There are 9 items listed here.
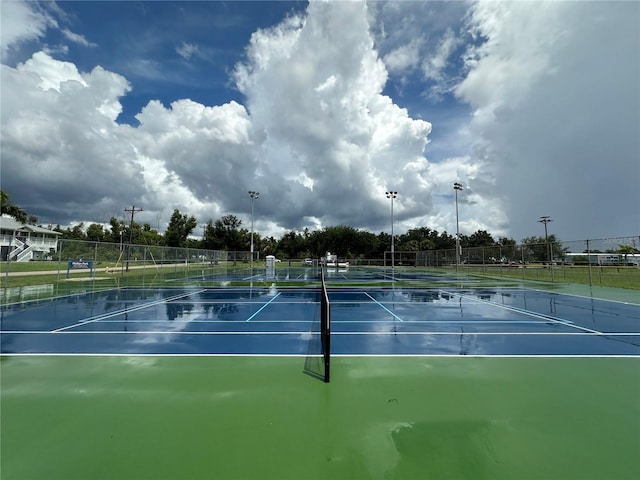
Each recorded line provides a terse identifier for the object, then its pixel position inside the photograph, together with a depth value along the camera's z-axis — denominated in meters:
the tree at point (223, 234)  56.44
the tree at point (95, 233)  67.25
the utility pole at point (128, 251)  26.59
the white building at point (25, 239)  38.95
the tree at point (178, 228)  53.62
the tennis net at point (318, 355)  4.97
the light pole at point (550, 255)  24.33
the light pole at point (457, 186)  46.09
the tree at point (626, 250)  19.02
